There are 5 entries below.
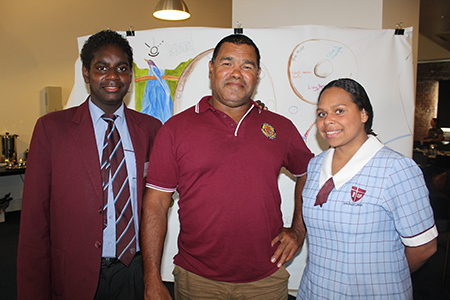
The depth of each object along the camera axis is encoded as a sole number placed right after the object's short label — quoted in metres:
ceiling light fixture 4.20
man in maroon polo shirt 1.48
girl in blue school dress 1.29
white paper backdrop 2.24
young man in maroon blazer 1.47
